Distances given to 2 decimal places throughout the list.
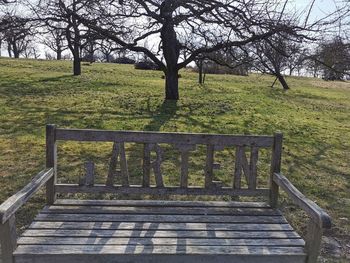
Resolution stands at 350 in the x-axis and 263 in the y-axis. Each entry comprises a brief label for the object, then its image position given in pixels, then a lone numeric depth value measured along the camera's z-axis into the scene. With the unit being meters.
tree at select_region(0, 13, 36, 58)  12.23
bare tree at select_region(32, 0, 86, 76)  11.61
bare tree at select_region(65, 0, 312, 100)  9.98
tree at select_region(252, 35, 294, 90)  11.14
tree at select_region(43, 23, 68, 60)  12.57
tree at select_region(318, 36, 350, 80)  8.85
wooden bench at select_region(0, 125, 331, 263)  3.29
